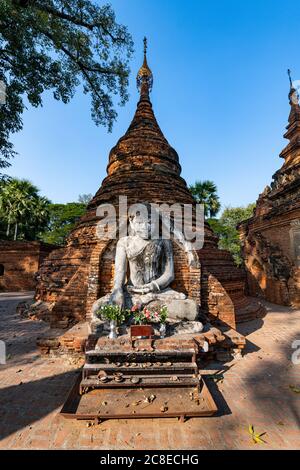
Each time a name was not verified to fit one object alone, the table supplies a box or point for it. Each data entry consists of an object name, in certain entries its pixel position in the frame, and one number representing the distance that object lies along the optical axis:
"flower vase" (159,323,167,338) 4.10
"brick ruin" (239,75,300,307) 10.59
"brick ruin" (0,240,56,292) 17.06
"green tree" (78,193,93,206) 36.41
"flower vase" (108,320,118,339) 4.00
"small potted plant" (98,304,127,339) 4.06
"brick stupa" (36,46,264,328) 5.50
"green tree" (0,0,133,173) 6.88
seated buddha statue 4.76
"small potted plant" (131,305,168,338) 4.25
